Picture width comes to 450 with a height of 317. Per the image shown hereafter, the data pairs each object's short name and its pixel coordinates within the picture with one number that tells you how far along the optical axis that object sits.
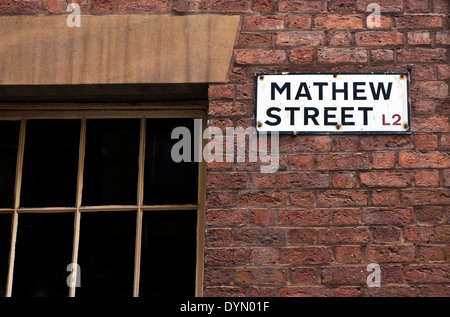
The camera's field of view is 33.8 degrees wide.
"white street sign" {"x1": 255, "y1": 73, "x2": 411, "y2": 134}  3.50
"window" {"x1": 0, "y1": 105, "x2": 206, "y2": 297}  3.68
